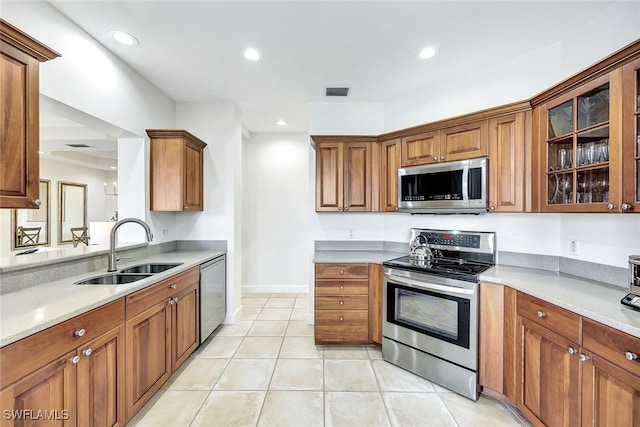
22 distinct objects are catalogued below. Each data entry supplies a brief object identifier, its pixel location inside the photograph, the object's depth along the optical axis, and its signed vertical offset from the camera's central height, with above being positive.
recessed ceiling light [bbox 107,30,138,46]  2.15 +1.43
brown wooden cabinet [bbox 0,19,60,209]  1.29 +0.48
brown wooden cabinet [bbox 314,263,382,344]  2.80 -0.92
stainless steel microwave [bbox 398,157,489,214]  2.40 +0.25
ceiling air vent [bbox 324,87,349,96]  3.09 +1.42
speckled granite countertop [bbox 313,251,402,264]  2.80 -0.47
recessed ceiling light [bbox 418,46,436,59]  2.36 +1.43
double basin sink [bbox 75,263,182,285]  2.06 -0.51
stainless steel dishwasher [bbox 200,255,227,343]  2.83 -0.91
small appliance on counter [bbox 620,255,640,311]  1.40 -0.36
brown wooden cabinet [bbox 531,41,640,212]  1.47 +0.47
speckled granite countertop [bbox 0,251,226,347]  1.17 -0.47
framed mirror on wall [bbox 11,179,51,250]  4.67 -0.23
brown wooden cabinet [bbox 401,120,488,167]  2.44 +0.67
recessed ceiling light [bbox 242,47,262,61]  2.38 +1.42
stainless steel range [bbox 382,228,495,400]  2.13 -0.81
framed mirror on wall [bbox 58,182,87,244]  5.88 +0.10
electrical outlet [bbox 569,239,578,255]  2.13 -0.26
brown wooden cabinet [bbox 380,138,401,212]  2.97 +0.45
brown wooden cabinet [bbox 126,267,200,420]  1.79 -0.92
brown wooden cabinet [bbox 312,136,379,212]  3.11 +0.50
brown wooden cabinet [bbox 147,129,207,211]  2.94 +0.47
